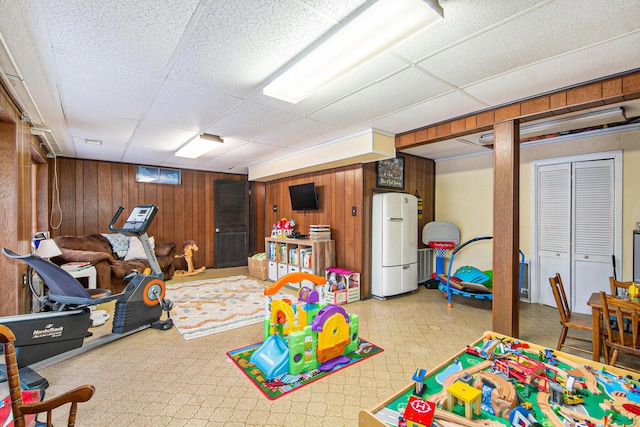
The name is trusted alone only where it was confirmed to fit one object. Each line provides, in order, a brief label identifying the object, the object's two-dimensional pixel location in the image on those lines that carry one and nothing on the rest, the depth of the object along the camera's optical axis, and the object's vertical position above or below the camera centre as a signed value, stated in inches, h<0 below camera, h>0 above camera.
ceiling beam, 92.1 +37.9
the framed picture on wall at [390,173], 193.2 +25.3
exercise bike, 92.0 -37.2
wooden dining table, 94.8 -38.0
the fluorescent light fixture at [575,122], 121.4 +39.6
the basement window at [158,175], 251.8 +31.3
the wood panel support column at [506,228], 115.0 -7.0
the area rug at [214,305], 138.6 -53.4
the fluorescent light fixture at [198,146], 161.8 +39.1
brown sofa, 179.8 -31.0
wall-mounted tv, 212.5 +10.6
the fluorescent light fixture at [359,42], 60.1 +40.1
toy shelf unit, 192.2 -31.1
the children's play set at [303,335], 97.4 -43.6
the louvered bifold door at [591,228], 152.3 -9.2
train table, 48.1 -34.1
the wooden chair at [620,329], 84.0 -34.8
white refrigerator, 180.5 -20.7
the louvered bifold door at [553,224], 166.1 -8.0
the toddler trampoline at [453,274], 169.3 -38.7
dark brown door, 285.1 -12.3
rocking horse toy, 254.3 -39.1
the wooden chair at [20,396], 42.4 -26.9
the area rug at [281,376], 89.4 -53.5
